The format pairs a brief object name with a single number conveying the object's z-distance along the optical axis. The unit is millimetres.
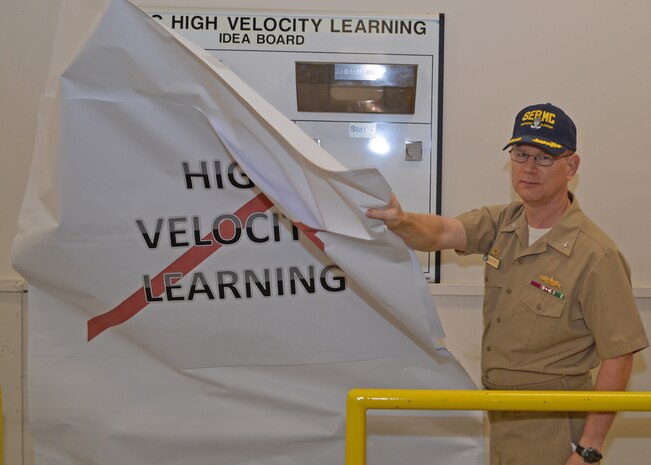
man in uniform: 1945
